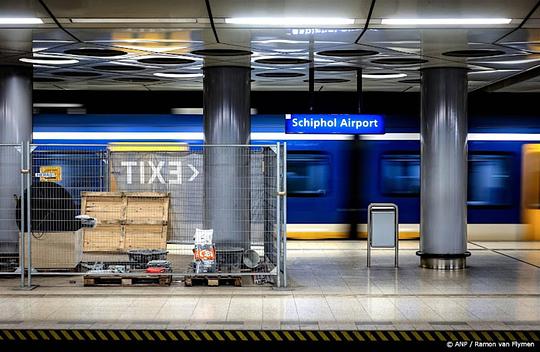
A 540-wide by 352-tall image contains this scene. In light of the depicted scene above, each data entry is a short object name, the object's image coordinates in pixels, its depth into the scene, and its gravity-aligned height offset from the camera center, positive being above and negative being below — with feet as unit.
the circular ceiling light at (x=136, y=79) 50.85 +6.29
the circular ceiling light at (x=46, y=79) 50.29 +6.24
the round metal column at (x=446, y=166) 45.16 +0.74
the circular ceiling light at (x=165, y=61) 42.27 +6.23
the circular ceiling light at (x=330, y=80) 52.05 +6.40
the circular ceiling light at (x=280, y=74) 48.48 +6.33
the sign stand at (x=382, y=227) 45.60 -2.70
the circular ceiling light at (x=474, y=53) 39.29 +6.19
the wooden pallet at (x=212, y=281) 38.63 -4.81
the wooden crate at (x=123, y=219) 43.70 -2.12
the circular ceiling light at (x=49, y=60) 41.60 +6.16
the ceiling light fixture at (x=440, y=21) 32.07 +6.28
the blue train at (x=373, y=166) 56.39 +0.95
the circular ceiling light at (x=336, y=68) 45.50 +6.26
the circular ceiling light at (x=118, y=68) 44.96 +6.22
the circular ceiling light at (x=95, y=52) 39.22 +6.20
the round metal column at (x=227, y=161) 42.60 +0.95
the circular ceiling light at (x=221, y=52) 38.96 +6.14
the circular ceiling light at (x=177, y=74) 48.16 +6.26
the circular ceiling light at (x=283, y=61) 42.42 +6.26
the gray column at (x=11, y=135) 43.06 +2.35
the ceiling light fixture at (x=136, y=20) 31.97 +6.27
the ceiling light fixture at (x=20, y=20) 32.09 +6.30
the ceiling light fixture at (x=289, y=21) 32.17 +6.31
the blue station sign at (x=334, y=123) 42.57 +2.93
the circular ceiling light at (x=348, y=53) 39.60 +6.22
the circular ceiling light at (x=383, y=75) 48.96 +6.32
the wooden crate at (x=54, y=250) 40.14 -3.49
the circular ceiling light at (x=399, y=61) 42.14 +6.23
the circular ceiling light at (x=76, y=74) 47.60 +6.25
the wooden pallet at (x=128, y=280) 38.50 -4.78
